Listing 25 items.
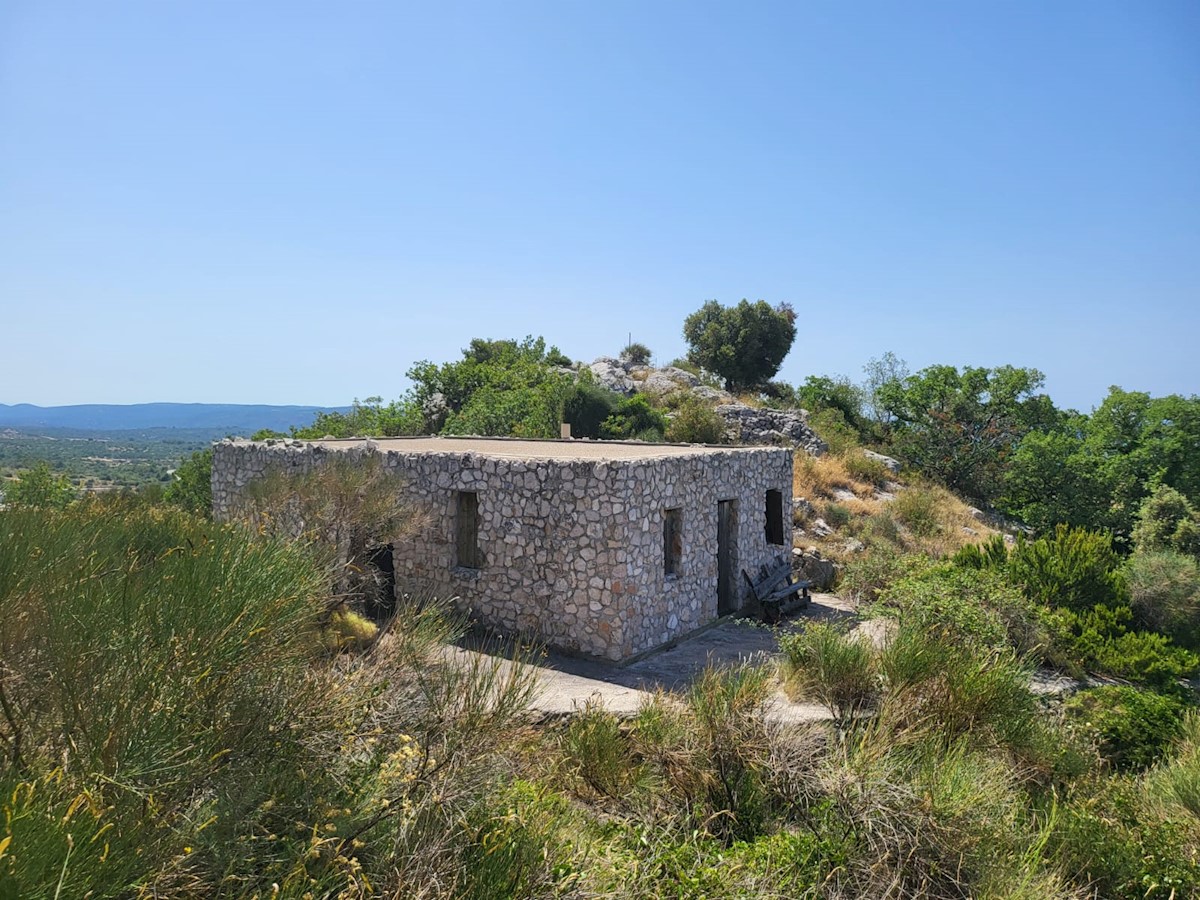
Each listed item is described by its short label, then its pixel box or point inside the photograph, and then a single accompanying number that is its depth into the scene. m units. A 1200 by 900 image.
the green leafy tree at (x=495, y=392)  26.22
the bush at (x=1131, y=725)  8.31
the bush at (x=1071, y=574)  11.52
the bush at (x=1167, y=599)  11.65
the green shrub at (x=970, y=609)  9.96
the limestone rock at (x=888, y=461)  27.20
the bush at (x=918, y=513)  21.31
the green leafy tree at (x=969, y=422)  27.83
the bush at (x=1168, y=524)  19.61
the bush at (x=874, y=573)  14.39
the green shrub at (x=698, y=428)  24.67
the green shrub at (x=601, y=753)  6.52
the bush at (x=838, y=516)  20.72
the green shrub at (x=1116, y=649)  10.17
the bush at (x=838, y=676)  8.12
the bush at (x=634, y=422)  25.20
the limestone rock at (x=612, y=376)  29.75
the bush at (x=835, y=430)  27.23
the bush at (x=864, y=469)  25.42
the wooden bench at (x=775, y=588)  13.70
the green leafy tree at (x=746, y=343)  37.41
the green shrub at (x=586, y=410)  25.94
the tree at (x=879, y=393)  33.25
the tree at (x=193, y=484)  18.97
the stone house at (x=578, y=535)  10.62
